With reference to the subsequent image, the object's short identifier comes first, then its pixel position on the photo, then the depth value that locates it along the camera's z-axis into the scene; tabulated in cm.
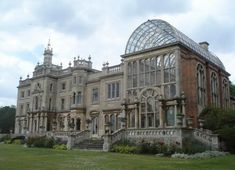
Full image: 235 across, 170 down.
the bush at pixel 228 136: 2423
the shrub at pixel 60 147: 2906
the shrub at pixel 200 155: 1984
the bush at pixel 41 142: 3131
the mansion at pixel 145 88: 3025
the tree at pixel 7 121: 6925
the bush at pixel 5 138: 4670
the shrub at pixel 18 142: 3935
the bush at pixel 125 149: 2378
